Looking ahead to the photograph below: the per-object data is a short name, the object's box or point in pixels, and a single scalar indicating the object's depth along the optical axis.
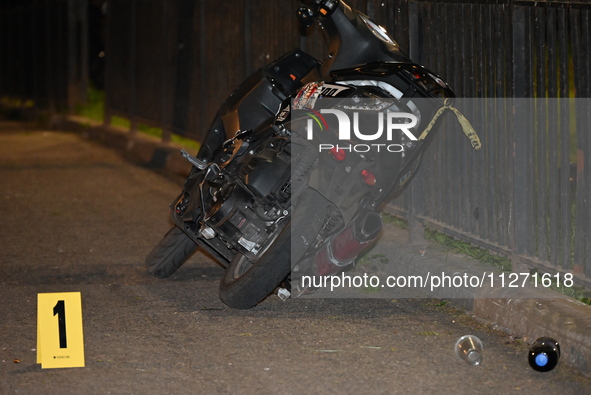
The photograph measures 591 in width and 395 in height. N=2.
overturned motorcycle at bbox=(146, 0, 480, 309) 10.46
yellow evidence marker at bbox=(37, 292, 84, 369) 9.09
